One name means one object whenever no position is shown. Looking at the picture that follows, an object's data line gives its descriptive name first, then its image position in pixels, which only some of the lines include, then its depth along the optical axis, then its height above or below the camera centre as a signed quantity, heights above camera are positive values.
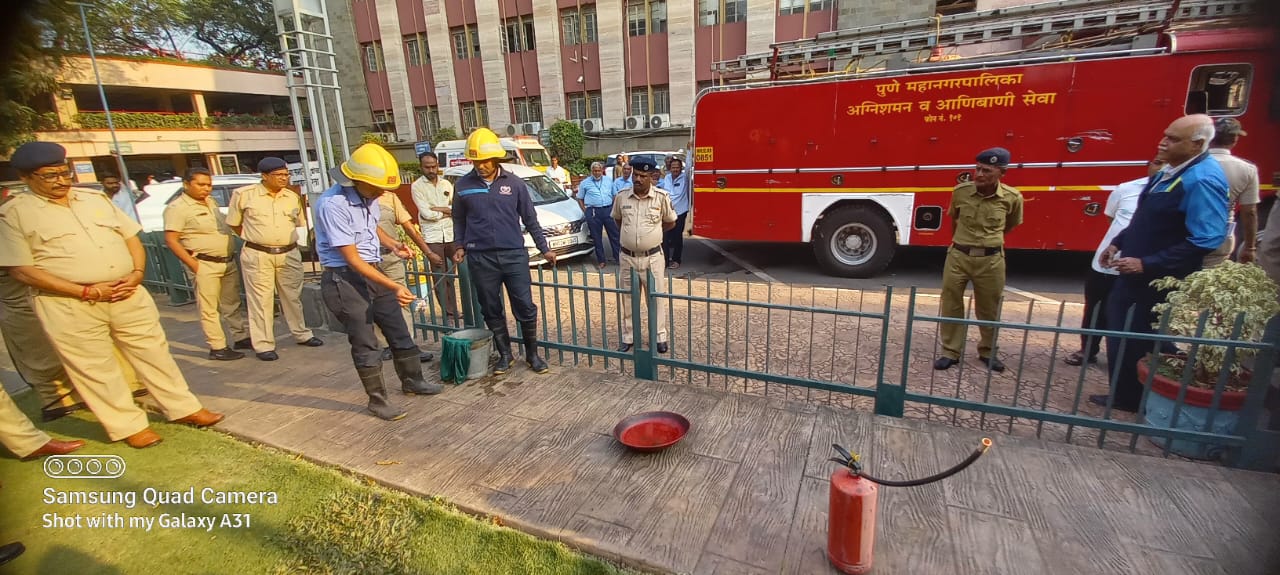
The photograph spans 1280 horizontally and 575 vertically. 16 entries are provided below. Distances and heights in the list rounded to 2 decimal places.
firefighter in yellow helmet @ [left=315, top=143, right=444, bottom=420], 3.31 -0.62
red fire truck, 5.89 +0.30
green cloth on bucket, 4.05 -1.42
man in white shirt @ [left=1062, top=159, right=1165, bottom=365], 3.96 -0.82
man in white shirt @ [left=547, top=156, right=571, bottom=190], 12.87 -0.29
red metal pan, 3.22 -1.58
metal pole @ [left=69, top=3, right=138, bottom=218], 10.28 +2.20
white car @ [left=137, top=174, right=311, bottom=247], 10.56 -0.40
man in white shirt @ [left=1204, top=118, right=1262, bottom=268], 3.52 -0.32
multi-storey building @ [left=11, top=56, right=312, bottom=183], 20.75 +2.42
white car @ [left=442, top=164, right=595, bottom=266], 8.05 -0.88
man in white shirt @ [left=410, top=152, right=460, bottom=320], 5.66 -0.42
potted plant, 2.79 -0.99
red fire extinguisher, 2.12 -1.42
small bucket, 4.10 -1.35
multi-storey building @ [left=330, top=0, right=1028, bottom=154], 18.47 +4.08
